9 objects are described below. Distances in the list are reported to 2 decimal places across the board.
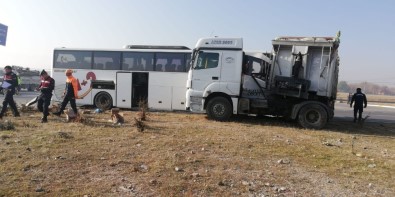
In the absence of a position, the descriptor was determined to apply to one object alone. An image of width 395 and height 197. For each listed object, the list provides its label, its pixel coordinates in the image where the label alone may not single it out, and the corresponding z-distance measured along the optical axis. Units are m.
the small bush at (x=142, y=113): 13.05
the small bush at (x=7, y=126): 10.03
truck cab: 12.98
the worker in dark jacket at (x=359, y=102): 16.55
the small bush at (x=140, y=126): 10.41
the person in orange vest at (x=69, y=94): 13.03
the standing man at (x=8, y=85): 12.52
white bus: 16.69
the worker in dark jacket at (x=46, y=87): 12.05
